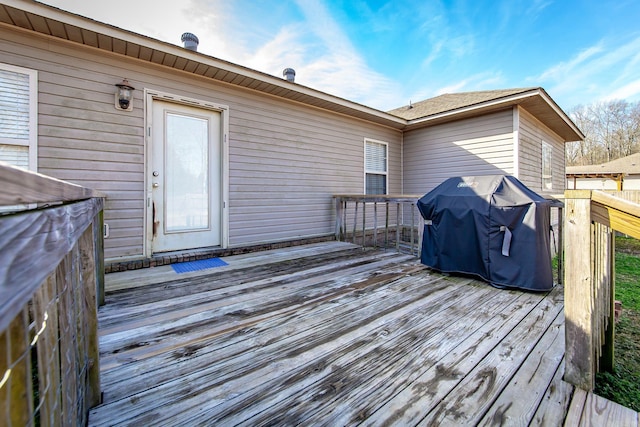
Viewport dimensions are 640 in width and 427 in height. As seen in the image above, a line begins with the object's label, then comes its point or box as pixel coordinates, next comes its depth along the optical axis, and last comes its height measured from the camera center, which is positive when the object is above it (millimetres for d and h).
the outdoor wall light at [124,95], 3490 +1494
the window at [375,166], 6504 +1157
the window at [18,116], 2939 +1053
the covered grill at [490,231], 2814 -175
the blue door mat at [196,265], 3670 -690
